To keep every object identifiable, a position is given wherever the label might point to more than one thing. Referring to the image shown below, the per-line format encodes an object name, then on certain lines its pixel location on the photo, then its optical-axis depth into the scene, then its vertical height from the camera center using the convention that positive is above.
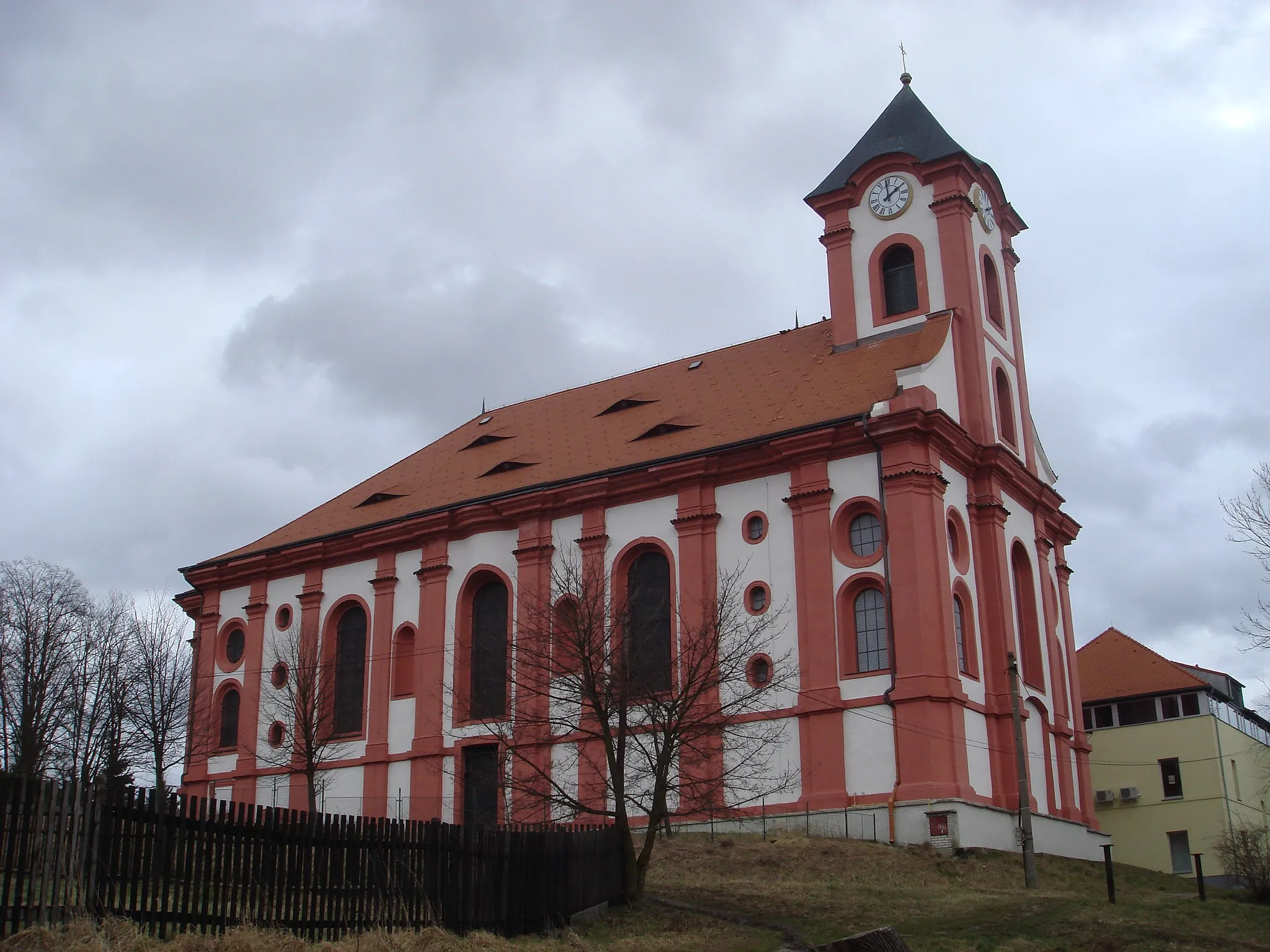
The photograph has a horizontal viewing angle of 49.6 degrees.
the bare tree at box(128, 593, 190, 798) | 40.47 +4.11
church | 32.91 +7.71
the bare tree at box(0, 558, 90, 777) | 40.06 +5.34
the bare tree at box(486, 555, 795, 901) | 23.22 +2.55
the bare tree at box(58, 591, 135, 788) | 40.06 +3.82
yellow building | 47.81 +2.02
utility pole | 27.34 +0.30
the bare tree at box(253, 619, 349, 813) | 38.88 +3.83
